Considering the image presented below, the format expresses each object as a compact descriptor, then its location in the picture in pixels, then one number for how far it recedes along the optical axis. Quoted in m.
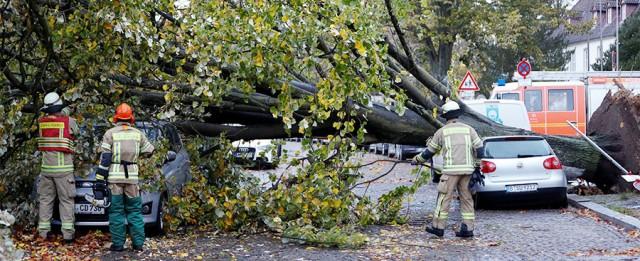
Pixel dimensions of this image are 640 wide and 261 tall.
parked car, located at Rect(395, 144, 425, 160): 26.55
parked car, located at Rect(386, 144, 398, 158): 30.33
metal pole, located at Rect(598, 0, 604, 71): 56.03
